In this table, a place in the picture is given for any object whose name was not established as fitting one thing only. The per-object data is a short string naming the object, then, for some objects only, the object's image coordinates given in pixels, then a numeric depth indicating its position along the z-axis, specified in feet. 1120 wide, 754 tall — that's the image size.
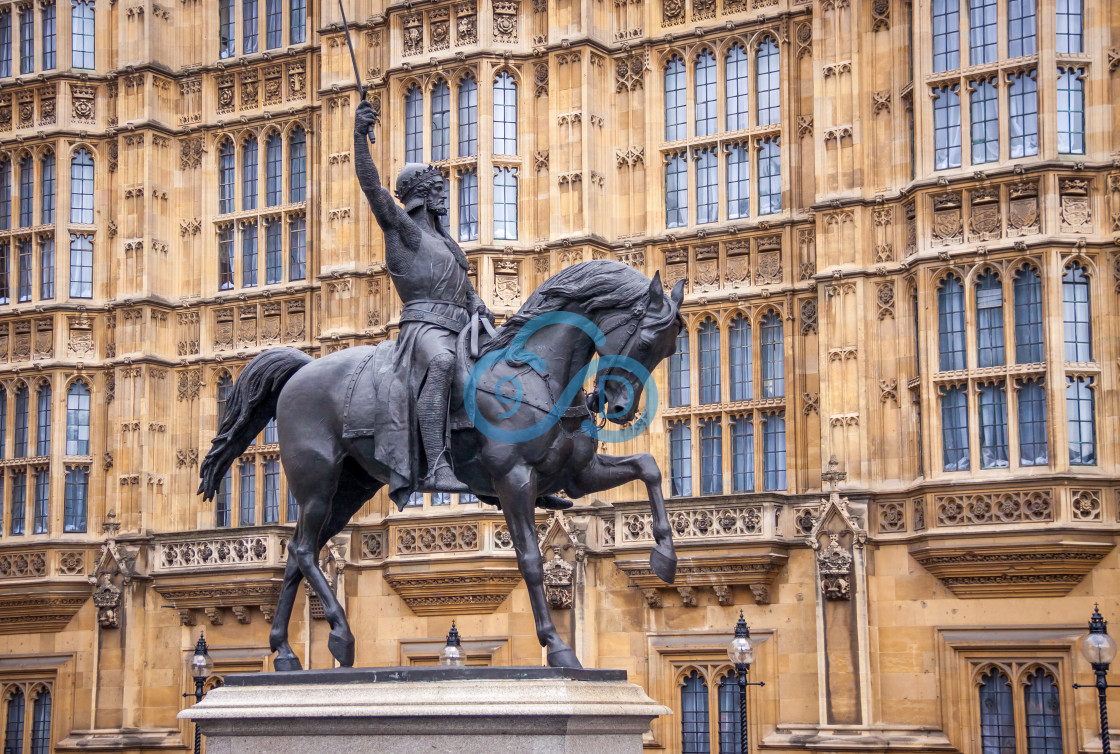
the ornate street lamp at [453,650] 75.87
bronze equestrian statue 34.81
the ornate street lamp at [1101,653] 62.54
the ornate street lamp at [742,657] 74.64
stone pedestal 31.81
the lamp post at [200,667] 84.79
